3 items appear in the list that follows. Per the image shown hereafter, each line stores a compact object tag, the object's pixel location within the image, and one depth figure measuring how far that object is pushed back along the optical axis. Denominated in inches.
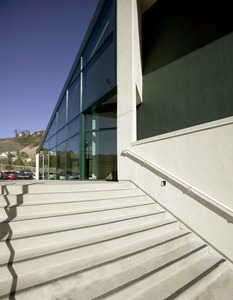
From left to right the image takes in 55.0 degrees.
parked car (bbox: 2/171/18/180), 932.4
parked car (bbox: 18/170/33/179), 1000.9
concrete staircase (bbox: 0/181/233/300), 99.3
